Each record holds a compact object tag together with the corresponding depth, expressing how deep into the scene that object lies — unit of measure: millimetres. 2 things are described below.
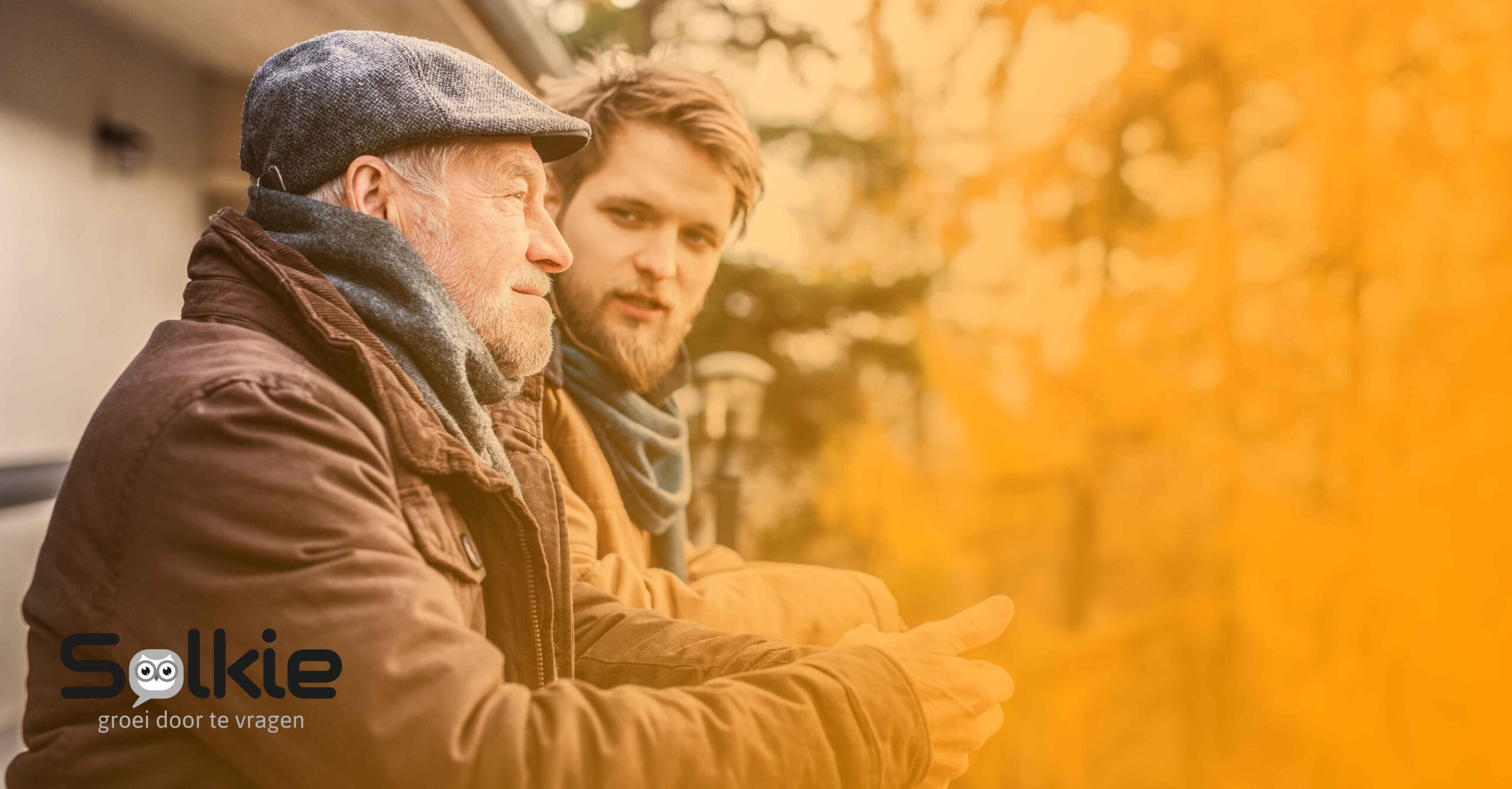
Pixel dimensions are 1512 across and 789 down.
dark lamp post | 2260
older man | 1008
